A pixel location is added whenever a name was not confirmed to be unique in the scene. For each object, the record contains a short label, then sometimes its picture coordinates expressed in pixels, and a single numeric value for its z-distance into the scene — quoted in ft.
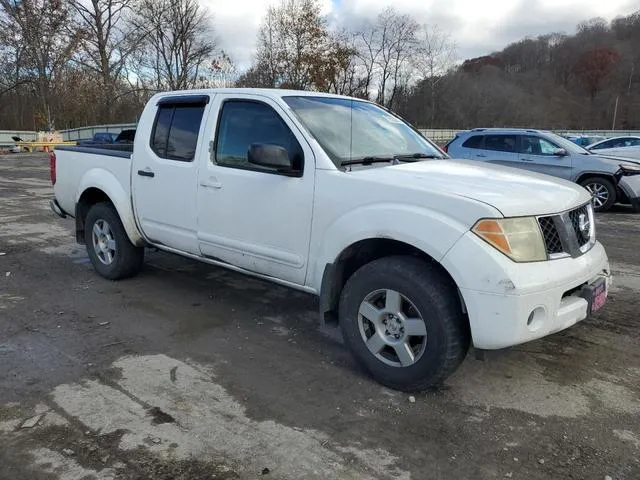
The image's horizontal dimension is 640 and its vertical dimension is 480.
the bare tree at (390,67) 154.61
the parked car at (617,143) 56.90
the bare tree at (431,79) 166.29
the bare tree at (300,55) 116.88
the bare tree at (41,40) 129.39
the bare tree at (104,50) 141.08
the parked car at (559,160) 36.29
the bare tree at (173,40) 147.23
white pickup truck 9.67
